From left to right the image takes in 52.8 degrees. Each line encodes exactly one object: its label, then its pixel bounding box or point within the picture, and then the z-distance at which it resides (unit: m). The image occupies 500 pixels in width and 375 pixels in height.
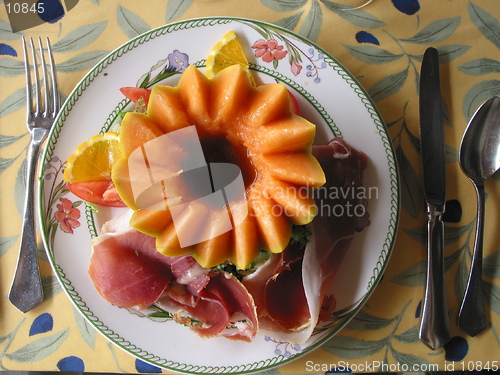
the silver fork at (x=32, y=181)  0.40
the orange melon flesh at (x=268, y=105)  0.32
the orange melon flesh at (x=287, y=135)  0.31
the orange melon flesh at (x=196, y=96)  0.32
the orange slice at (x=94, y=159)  0.38
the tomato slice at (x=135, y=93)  0.39
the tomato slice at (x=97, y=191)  0.38
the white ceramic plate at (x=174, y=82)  0.37
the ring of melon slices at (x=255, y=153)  0.32
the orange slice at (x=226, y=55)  0.38
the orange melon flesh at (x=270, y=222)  0.32
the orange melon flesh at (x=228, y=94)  0.32
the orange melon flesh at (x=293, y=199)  0.31
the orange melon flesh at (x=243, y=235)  0.32
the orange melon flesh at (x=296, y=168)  0.32
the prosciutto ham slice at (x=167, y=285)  0.37
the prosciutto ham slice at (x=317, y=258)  0.37
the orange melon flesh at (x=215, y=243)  0.32
